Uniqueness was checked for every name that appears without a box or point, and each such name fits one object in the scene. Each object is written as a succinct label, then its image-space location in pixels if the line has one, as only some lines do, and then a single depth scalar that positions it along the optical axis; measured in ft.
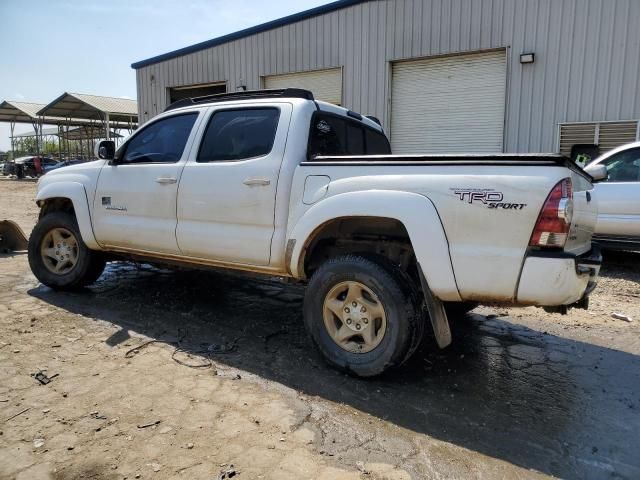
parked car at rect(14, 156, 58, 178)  106.83
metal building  30.58
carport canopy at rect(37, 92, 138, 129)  89.15
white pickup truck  9.42
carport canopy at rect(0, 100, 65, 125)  110.01
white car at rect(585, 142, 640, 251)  21.34
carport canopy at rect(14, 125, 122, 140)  123.65
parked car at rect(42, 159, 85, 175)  109.48
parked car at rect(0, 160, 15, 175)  111.26
